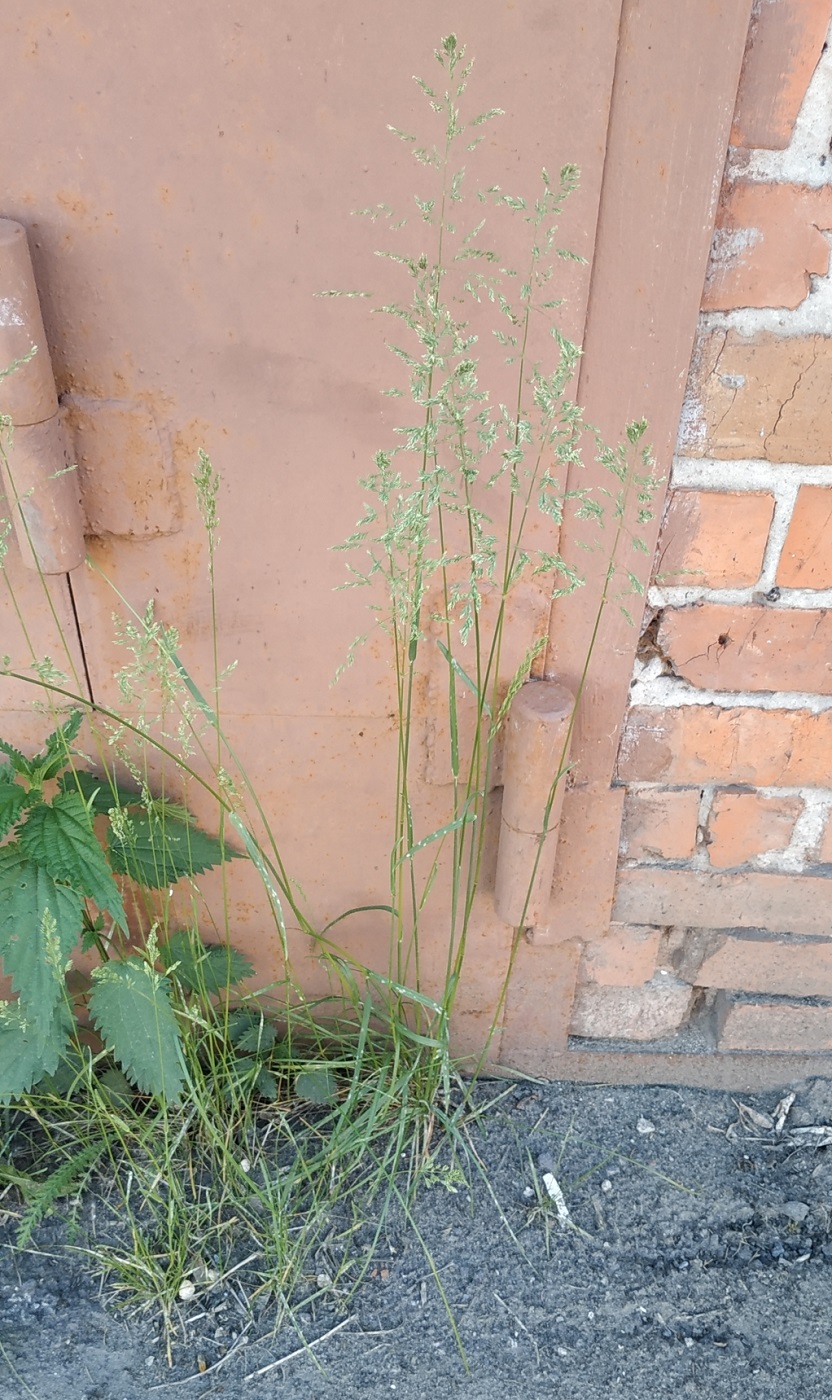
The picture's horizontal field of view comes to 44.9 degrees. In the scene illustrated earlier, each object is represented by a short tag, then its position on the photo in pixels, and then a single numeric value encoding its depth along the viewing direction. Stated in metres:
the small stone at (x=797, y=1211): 1.67
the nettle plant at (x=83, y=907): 1.38
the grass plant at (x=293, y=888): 1.20
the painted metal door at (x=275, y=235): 1.10
